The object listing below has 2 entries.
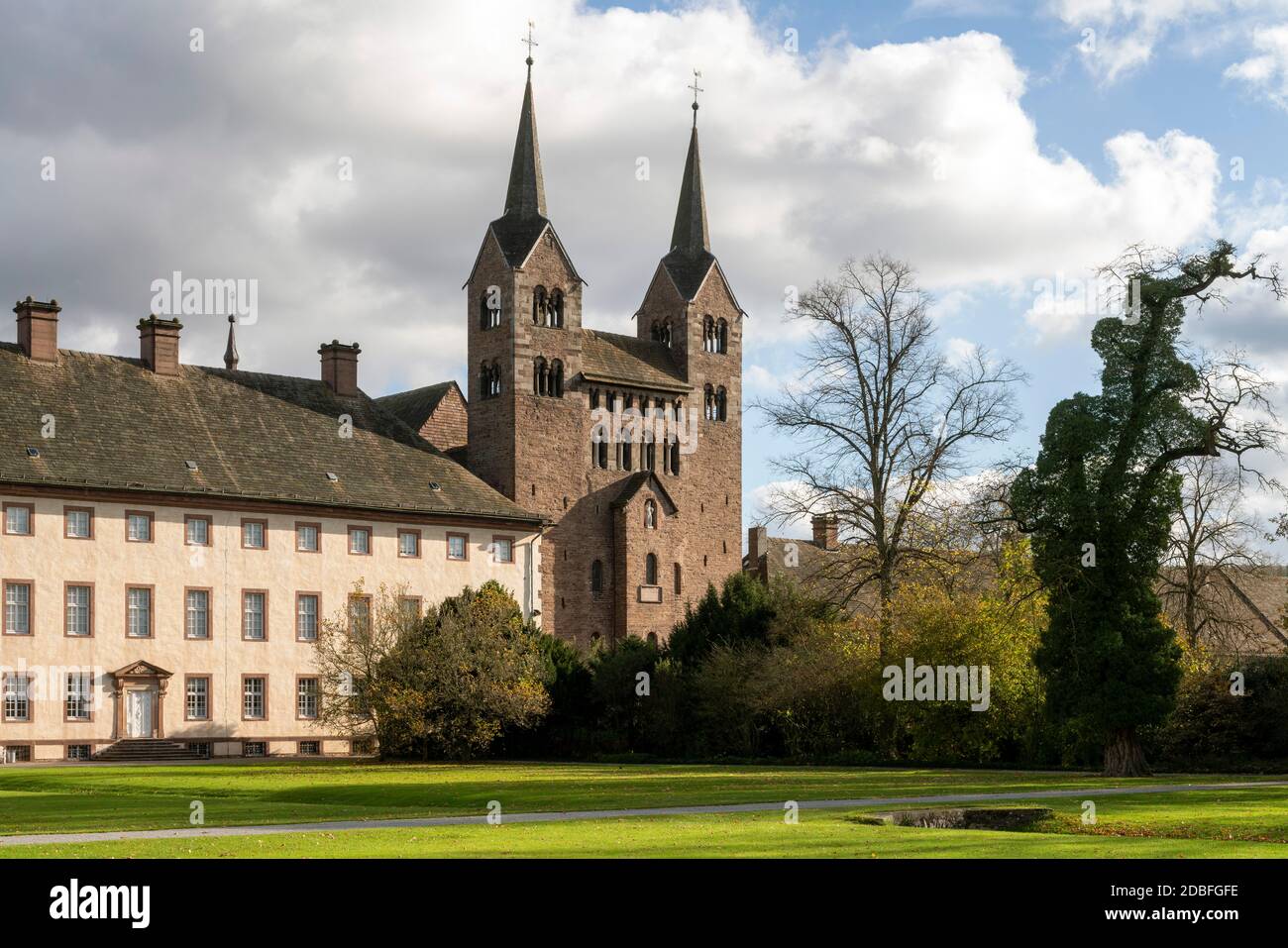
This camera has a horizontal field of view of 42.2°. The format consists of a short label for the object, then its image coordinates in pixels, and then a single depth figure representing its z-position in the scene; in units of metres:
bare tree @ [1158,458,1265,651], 55.13
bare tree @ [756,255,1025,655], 50.34
